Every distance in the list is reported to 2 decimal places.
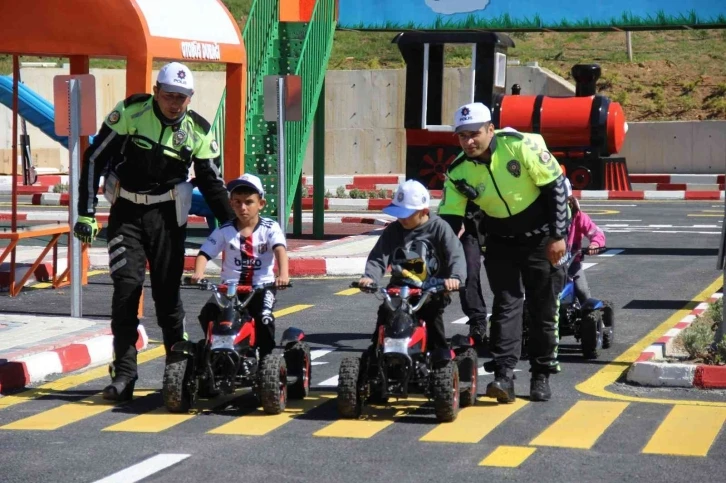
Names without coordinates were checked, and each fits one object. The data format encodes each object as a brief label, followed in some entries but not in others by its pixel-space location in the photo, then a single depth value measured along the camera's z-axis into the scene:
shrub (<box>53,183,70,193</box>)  46.59
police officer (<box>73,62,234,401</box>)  14.06
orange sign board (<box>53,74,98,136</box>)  18.14
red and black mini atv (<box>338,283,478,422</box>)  12.60
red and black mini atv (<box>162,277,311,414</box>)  12.95
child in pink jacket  17.00
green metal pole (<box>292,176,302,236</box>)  31.43
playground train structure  41.71
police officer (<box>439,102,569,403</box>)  13.48
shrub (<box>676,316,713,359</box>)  15.00
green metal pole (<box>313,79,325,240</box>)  31.20
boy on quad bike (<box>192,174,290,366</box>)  13.81
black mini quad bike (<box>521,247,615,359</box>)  16.15
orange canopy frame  19.16
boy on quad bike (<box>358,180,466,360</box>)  13.38
